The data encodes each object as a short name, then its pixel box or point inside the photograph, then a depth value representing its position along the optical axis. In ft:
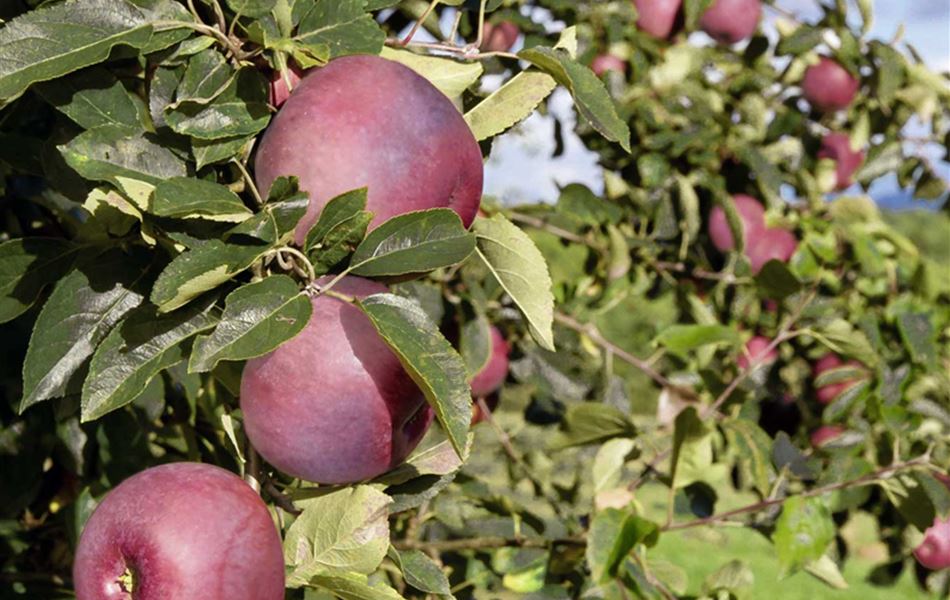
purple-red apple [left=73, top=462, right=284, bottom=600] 2.29
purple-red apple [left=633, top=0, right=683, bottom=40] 6.89
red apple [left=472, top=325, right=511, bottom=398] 6.03
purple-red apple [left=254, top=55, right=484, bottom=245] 2.42
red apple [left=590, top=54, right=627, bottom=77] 6.62
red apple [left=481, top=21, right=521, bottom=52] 6.03
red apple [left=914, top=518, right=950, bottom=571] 6.17
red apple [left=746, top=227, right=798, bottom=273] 6.72
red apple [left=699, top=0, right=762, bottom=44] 7.00
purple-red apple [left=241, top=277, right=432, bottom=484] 2.42
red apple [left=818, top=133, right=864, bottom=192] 7.44
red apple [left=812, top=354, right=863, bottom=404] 7.23
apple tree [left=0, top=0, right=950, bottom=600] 2.37
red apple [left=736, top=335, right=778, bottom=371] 6.77
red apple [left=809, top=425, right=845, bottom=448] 7.04
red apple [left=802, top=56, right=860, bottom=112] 7.03
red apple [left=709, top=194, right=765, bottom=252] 6.61
